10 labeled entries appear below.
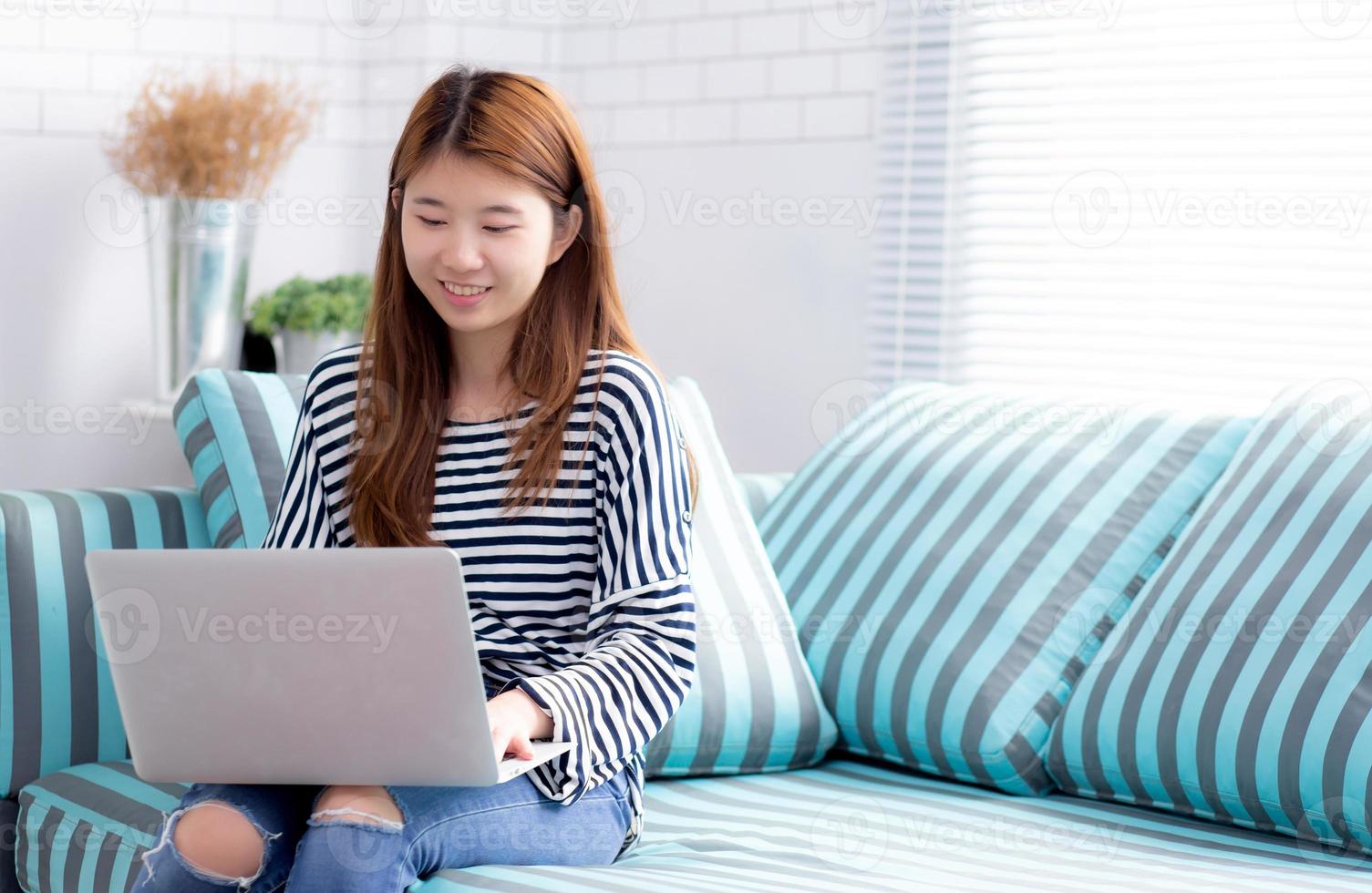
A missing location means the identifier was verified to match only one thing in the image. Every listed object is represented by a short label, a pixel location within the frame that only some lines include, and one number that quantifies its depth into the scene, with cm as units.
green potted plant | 474
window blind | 427
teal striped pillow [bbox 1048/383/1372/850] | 333
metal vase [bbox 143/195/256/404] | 470
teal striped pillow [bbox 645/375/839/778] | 362
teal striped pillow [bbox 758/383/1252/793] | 358
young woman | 318
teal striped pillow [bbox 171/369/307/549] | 364
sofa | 330
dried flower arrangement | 470
